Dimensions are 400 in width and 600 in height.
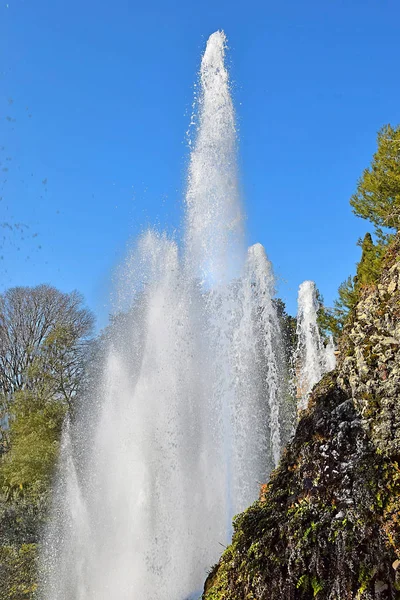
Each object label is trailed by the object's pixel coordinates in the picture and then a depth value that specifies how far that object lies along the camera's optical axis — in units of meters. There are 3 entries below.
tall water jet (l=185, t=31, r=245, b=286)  12.18
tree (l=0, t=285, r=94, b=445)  23.34
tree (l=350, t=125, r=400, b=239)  14.59
